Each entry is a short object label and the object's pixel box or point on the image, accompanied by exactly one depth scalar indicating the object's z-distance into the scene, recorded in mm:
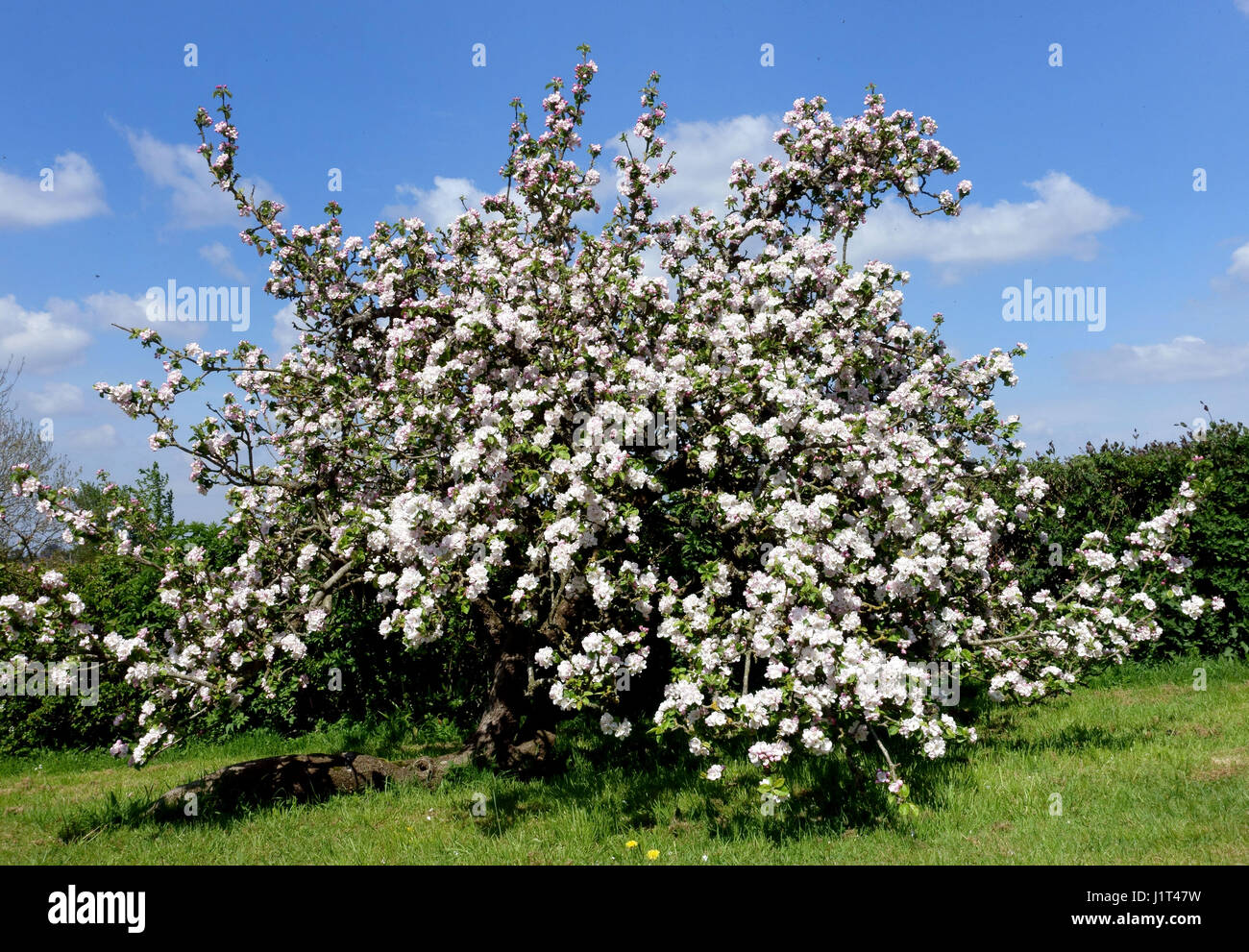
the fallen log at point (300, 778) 7969
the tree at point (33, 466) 22452
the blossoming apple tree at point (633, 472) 6109
